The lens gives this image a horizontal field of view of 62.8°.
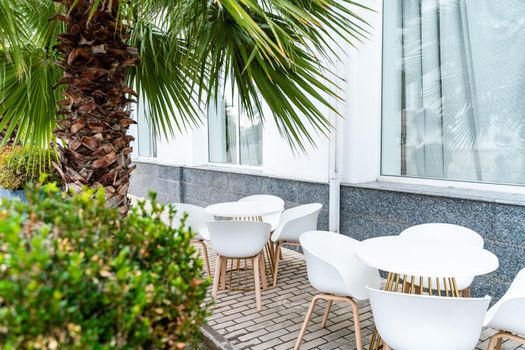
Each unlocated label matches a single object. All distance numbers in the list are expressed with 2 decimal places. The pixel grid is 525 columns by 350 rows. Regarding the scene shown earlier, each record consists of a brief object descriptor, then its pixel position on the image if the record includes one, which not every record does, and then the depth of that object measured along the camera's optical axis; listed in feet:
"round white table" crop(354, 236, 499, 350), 6.23
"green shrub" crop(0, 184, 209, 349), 3.04
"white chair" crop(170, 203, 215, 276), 12.37
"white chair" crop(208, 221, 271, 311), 10.26
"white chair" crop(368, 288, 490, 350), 5.44
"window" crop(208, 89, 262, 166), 19.33
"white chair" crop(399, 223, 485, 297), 8.45
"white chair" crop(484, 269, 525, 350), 6.01
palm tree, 8.21
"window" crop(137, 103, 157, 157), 28.53
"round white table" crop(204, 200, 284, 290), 11.68
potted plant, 20.18
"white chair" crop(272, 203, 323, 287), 11.91
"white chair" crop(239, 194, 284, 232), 13.47
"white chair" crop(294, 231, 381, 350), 7.46
